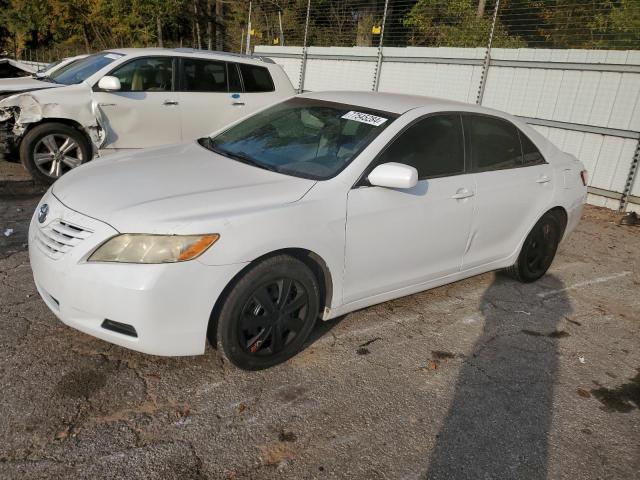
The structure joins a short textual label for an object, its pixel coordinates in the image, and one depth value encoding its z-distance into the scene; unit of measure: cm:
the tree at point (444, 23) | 1075
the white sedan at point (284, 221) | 271
